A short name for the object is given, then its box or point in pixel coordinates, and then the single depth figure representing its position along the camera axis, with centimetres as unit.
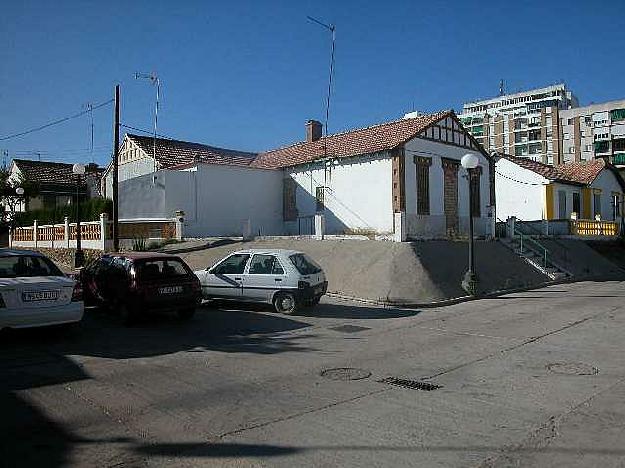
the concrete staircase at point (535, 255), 2086
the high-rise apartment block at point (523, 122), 9625
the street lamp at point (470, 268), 1565
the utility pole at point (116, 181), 2034
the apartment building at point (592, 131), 8334
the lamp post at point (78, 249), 2100
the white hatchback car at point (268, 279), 1240
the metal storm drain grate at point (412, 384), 655
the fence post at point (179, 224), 2445
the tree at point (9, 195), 2398
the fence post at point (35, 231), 2877
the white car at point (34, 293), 845
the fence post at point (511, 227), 2518
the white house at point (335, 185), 2425
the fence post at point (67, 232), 2548
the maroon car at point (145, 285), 1070
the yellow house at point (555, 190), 3403
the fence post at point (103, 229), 2255
